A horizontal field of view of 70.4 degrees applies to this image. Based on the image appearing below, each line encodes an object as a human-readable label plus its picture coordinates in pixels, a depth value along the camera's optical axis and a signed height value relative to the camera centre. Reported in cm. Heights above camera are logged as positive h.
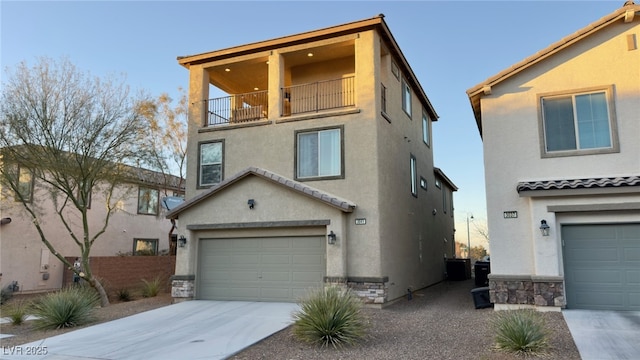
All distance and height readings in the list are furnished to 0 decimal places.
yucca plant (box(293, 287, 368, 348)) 855 -141
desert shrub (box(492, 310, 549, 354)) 751 -148
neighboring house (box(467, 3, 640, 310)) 1106 +192
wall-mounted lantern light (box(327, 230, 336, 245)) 1326 +26
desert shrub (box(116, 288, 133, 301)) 1659 -171
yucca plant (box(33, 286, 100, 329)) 1098 -153
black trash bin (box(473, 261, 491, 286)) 1798 -103
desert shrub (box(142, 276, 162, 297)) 1705 -153
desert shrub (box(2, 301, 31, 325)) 1180 -172
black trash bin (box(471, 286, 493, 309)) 1227 -139
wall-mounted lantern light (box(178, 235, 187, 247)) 1515 +22
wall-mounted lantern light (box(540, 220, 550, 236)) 1123 +44
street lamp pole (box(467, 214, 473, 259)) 4025 +22
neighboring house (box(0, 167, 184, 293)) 1825 +87
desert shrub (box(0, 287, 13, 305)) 1602 -167
